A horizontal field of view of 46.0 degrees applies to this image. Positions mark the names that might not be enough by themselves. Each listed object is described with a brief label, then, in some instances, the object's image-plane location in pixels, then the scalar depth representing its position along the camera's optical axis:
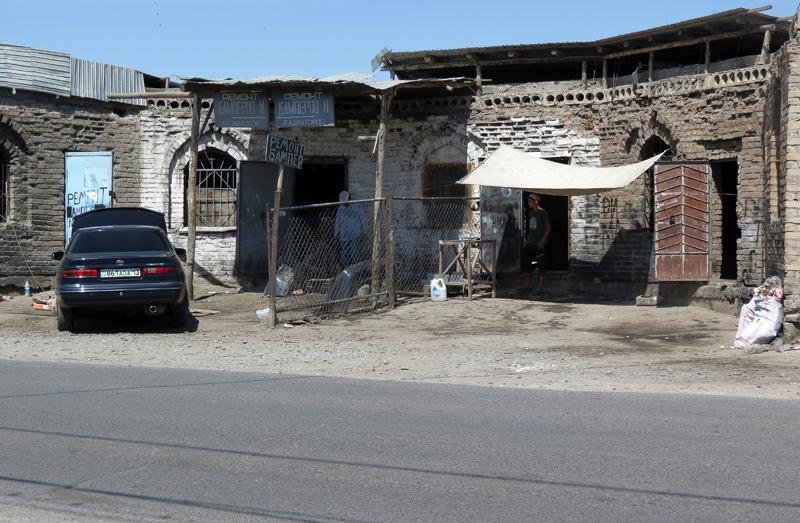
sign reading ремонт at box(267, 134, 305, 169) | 12.96
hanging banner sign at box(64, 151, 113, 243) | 18.39
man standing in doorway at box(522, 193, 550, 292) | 16.11
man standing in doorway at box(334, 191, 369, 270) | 17.61
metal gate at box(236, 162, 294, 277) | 17.81
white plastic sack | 10.66
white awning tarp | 13.88
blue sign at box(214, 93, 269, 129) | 17.02
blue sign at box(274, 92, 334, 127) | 16.88
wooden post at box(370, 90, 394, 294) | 14.85
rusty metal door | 14.33
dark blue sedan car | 12.08
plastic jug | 15.34
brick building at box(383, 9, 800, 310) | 14.06
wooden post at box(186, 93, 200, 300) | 16.78
